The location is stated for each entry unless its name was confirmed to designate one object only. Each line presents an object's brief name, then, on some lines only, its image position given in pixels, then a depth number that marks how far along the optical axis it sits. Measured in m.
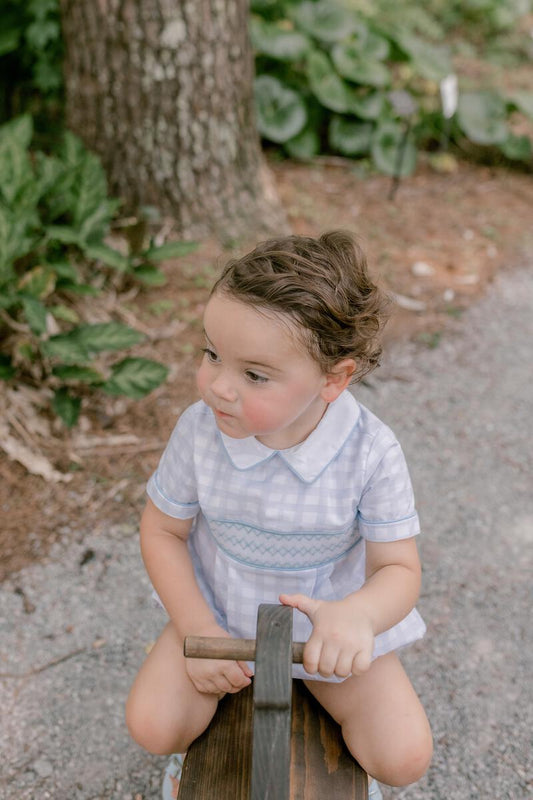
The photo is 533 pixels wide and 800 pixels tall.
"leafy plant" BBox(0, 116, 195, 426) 2.60
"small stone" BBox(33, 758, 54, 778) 1.84
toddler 1.32
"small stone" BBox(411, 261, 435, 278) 3.89
